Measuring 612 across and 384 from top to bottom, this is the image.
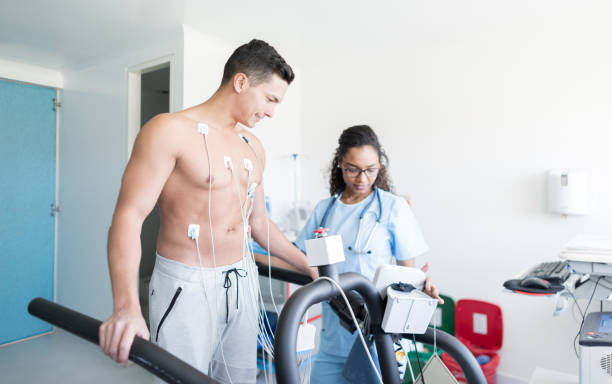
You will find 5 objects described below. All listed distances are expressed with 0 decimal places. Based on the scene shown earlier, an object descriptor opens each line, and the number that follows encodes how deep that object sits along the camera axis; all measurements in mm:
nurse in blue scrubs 1487
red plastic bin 2572
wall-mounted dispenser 2281
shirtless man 1100
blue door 3213
